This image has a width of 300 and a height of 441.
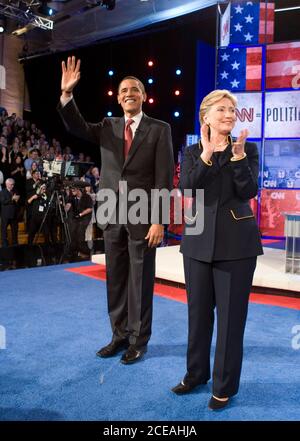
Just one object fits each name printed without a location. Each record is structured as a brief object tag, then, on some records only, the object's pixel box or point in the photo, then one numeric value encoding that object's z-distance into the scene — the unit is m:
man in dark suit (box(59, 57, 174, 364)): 2.41
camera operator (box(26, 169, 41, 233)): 7.25
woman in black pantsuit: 1.83
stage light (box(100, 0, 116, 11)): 8.05
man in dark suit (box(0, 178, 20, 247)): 6.93
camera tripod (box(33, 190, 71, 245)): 7.19
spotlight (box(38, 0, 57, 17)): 8.64
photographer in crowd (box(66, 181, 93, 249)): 7.47
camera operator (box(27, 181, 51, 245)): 7.16
